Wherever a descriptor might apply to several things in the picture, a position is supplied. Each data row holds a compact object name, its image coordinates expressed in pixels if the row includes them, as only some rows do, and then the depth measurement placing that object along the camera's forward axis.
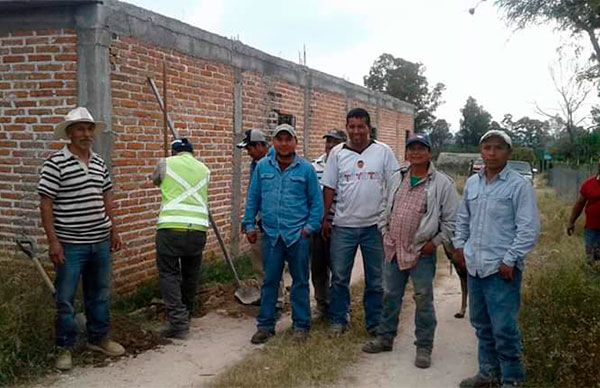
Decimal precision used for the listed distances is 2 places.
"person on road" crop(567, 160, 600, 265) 6.56
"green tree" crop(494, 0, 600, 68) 9.66
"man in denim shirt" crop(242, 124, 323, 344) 5.02
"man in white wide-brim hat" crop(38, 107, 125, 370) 4.30
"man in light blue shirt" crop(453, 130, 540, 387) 3.78
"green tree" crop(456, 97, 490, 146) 54.38
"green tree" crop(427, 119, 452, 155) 51.95
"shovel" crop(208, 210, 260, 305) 6.24
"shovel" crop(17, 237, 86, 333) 4.70
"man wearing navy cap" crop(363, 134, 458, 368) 4.50
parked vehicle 20.92
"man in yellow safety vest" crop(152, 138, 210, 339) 5.13
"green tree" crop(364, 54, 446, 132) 43.00
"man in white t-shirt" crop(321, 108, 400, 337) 5.06
